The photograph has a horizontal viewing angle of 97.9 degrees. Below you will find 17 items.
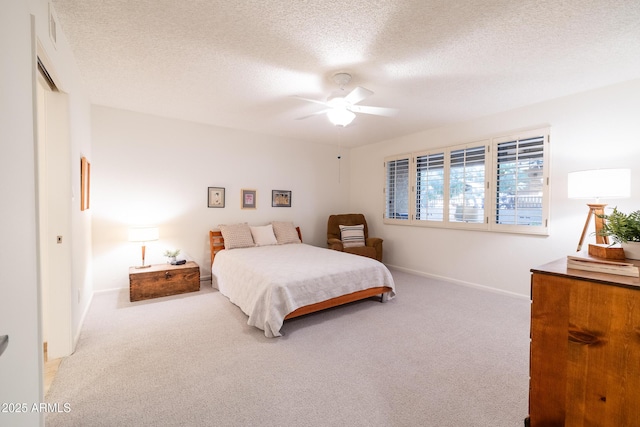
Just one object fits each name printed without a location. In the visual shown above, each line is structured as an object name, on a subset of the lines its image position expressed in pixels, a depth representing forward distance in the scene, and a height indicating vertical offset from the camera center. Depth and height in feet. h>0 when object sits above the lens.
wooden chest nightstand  11.78 -3.37
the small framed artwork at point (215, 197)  15.26 +0.42
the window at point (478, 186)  11.90 +1.08
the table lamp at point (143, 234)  12.24 -1.32
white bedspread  9.08 -2.73
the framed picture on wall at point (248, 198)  16.42 +0.41
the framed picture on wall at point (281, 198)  17.49 +0.45
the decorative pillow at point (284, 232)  16.28 -1.60
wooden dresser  3.70 -2.03
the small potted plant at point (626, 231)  4.86 -0.40
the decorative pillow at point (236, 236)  14.48 -1.64
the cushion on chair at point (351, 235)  17.22 -1.84
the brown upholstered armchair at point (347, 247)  16.20 -2.05
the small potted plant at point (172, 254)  13.44 -2.41
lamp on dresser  8.07 +0.73
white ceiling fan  8.84 +3.37
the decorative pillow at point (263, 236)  15.38 -1.72
